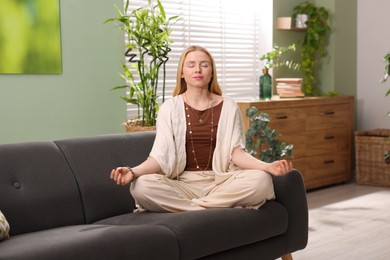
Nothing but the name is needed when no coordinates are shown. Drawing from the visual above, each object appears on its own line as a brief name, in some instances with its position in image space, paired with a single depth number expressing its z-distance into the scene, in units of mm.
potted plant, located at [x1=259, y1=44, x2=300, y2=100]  6288
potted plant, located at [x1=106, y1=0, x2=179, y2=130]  4895
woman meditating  3377
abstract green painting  4469
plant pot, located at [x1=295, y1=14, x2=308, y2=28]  6754
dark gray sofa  2813
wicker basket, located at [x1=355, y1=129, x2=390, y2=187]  6668
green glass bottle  6279
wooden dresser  6117
